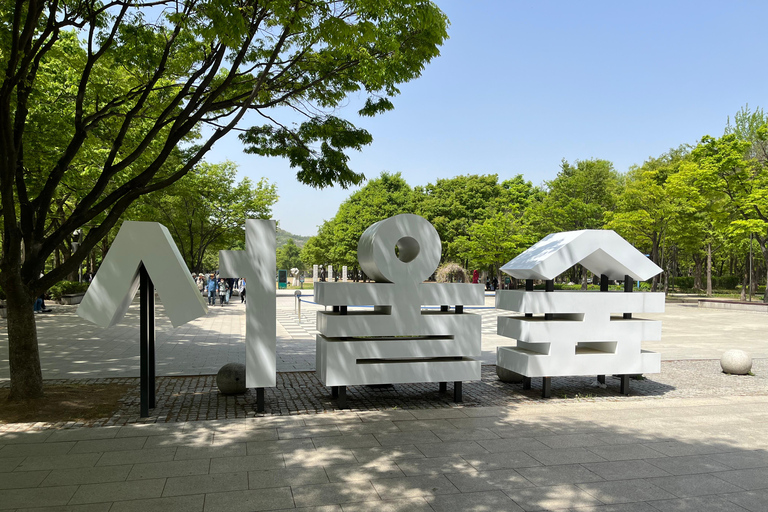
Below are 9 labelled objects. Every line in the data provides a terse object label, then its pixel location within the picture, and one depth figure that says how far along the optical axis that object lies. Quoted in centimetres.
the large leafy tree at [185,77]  716
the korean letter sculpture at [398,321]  775
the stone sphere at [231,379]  846
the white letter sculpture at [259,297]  748
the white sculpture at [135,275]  701
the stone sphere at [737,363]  1048
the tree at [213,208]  3138
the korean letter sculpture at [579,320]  856
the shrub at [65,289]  2789
